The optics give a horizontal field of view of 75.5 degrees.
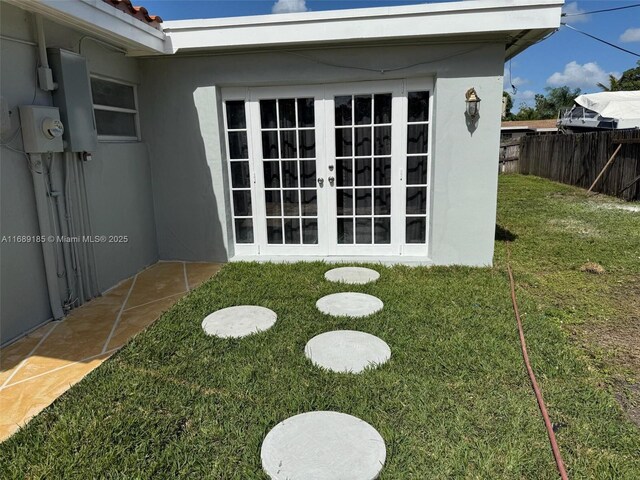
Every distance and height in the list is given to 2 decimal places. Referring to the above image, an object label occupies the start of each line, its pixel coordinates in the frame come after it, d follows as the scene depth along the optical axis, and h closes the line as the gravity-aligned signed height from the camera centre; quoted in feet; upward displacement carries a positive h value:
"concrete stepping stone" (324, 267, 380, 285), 17.12 -4.51
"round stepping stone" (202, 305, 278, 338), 12.60 -4.74
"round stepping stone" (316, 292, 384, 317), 13.88 -4.70
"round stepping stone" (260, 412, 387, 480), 7.25 -5.16
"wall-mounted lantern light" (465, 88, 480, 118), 16.87 +2.55
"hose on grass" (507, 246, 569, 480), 7.29 -5.16
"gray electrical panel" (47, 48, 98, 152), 13.55 +2.60
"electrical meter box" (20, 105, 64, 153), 12.41 +1.50
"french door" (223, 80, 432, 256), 18.49 +0.12
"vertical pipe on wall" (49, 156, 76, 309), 13.96 -1.76
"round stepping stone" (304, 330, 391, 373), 10.69 -4.93
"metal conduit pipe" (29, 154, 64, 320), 12.98 -1.80
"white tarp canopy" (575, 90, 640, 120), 65.62 +9.55
